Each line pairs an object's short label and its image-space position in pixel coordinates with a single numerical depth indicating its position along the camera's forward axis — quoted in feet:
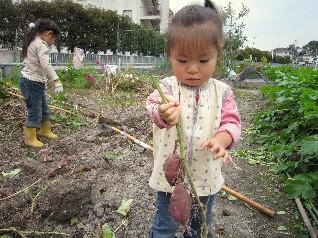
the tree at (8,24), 46.85
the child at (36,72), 9.85
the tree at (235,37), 36.30
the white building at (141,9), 76.81
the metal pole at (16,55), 37.10
